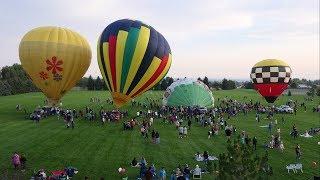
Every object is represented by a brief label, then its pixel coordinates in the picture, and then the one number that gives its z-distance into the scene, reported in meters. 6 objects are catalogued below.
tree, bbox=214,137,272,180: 9.22
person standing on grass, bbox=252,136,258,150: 17.83
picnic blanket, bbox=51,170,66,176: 13.61
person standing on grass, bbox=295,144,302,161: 16.04
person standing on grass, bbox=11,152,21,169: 14.48
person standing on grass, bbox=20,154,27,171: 14.58
